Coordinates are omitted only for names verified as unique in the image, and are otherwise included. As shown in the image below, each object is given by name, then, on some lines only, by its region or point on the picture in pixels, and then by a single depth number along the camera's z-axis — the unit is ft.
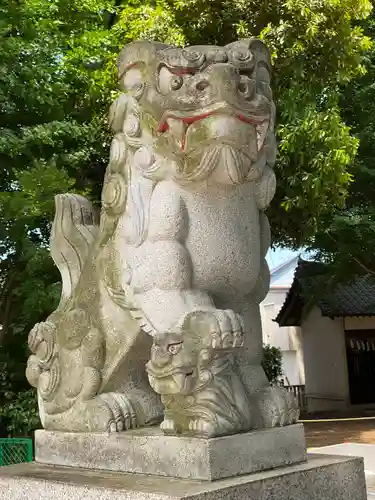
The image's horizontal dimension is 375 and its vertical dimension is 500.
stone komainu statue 7.16
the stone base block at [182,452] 6.97
